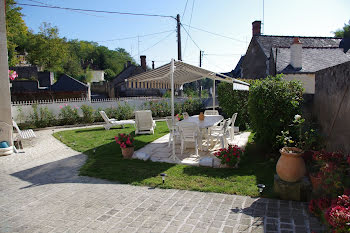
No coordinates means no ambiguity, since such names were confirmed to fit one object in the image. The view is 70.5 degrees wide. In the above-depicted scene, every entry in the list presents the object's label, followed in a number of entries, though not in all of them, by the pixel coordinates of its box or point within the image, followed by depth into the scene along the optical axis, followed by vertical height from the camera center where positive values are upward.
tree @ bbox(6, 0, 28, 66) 34.06 +11.63
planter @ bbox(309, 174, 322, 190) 3.91 -1.36
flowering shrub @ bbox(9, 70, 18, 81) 10.03 +1.11
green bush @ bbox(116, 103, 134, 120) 15.89 -0.77
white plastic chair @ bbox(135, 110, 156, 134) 11.09 -1.05
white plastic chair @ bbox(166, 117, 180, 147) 8.12 -0.98
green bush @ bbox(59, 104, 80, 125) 14.52 -0.88
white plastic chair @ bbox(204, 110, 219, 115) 11.77 -0.63
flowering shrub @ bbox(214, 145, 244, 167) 6.18 -1.43
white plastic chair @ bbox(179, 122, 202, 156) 7.49 -1.00
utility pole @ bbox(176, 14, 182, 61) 19.20 +4.37
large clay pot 4.35 -1.21
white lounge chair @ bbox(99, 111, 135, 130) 12.67 -1.17
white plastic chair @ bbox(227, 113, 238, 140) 8.97 -1.10
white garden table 8.22 -0.80
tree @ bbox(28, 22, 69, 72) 51.25 +11.09
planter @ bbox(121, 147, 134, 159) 7.38 -1.55
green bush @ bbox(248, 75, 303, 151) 6.58 -0.21
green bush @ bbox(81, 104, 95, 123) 14.93 -0.81
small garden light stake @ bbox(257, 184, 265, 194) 4.45 -1.61
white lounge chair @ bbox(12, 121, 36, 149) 9.28 -1.30
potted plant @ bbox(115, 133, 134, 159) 7.35 -1.32
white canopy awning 8.46 +0.99
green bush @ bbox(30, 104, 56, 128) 13.64 -0.90
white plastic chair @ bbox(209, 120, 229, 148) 7.65 -1.12
